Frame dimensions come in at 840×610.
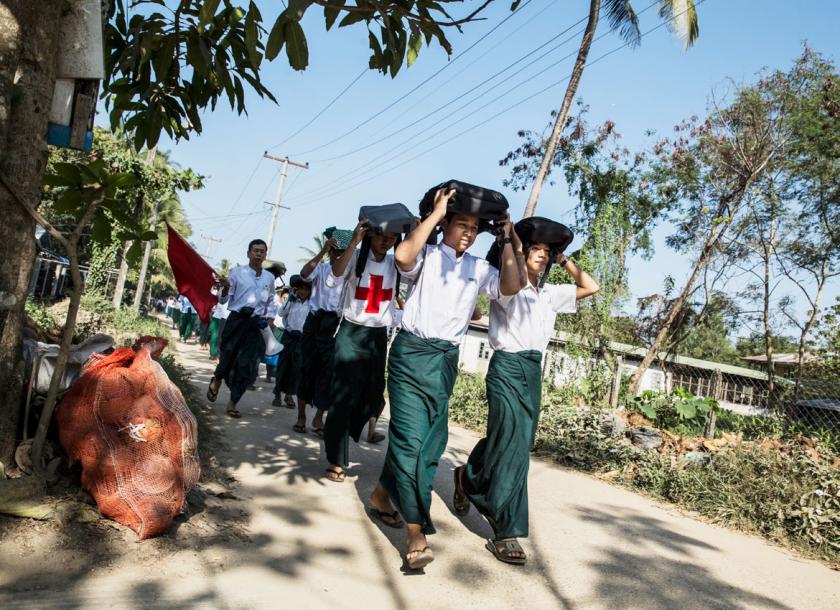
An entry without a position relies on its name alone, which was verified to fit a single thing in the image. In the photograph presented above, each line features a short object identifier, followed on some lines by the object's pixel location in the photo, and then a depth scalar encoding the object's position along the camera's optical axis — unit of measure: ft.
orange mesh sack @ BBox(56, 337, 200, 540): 10.61
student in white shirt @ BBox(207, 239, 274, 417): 24.34
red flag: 19.22
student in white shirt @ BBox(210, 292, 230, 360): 43.68
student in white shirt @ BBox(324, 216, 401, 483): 16.67
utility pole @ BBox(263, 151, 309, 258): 111.55
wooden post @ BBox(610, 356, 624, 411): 32.32
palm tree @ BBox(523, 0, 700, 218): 38.88
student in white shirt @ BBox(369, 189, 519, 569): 12.13
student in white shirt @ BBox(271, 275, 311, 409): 28.53
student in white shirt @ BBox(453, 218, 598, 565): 12.78
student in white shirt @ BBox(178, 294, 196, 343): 65.26
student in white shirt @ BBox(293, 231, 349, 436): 23.01
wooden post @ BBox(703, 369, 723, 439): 26.94
